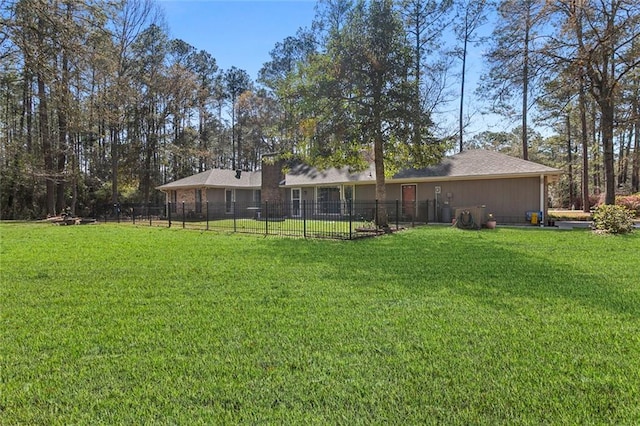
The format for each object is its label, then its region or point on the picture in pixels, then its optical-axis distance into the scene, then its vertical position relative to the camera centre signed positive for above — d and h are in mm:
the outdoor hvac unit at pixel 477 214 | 14214 -356
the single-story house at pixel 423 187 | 15938 +1004
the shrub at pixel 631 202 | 19009 +83
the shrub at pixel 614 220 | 11398 -514
